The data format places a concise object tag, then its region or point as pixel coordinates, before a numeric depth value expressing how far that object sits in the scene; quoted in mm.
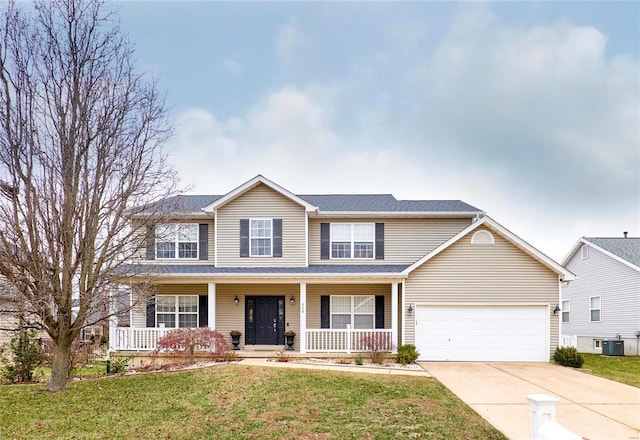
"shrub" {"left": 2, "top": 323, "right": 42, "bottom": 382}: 12602
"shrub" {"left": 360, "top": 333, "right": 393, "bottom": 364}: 15984
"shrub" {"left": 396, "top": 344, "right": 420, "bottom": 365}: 15469
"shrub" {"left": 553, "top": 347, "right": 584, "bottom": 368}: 15422
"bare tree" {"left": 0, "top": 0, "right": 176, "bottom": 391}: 10398
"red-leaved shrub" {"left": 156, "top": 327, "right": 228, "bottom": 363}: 14773
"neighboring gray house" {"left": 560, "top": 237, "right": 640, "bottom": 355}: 20938
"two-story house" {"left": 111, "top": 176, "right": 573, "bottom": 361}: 16500
